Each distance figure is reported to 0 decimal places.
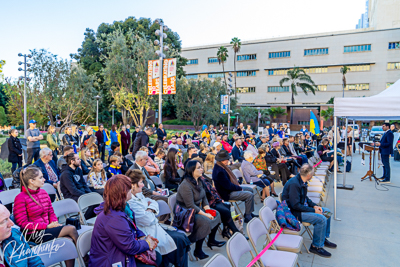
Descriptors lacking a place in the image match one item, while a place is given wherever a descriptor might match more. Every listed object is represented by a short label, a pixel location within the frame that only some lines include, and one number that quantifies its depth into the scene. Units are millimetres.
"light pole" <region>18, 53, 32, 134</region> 17750
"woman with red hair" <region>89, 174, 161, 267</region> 2338
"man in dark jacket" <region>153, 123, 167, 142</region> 11664
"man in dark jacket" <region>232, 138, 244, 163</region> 8695
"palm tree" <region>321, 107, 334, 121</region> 36781
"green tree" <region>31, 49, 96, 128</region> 20484
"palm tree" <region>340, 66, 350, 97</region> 42688
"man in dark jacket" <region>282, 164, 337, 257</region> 4031
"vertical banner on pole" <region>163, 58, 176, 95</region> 11930
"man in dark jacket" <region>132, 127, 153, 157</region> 9086
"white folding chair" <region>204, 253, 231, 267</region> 2245
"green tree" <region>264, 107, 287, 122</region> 40059
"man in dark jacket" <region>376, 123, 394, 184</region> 8500
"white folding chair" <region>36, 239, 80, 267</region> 2541
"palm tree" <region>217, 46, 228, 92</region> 44769
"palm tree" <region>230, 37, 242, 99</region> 45938
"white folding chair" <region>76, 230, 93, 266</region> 2592
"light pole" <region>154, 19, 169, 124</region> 11445
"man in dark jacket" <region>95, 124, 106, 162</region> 11225
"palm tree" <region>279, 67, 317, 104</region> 41938
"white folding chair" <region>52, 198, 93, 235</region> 3734
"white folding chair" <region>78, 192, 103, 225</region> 3946
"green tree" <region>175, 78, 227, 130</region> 31156
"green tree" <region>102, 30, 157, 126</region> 21531
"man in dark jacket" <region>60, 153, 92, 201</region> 4559
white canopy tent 5184
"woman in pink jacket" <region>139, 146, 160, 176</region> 5820
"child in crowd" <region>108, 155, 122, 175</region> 5633
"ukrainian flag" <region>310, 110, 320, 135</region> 11852
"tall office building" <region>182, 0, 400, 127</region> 42188
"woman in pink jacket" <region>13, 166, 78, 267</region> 3059
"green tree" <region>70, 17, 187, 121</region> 30184
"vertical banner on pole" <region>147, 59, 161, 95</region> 12172
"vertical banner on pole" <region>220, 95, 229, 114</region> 20470
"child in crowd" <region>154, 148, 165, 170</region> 7559
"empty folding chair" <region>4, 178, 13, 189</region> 5372
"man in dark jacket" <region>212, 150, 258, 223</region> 4992
